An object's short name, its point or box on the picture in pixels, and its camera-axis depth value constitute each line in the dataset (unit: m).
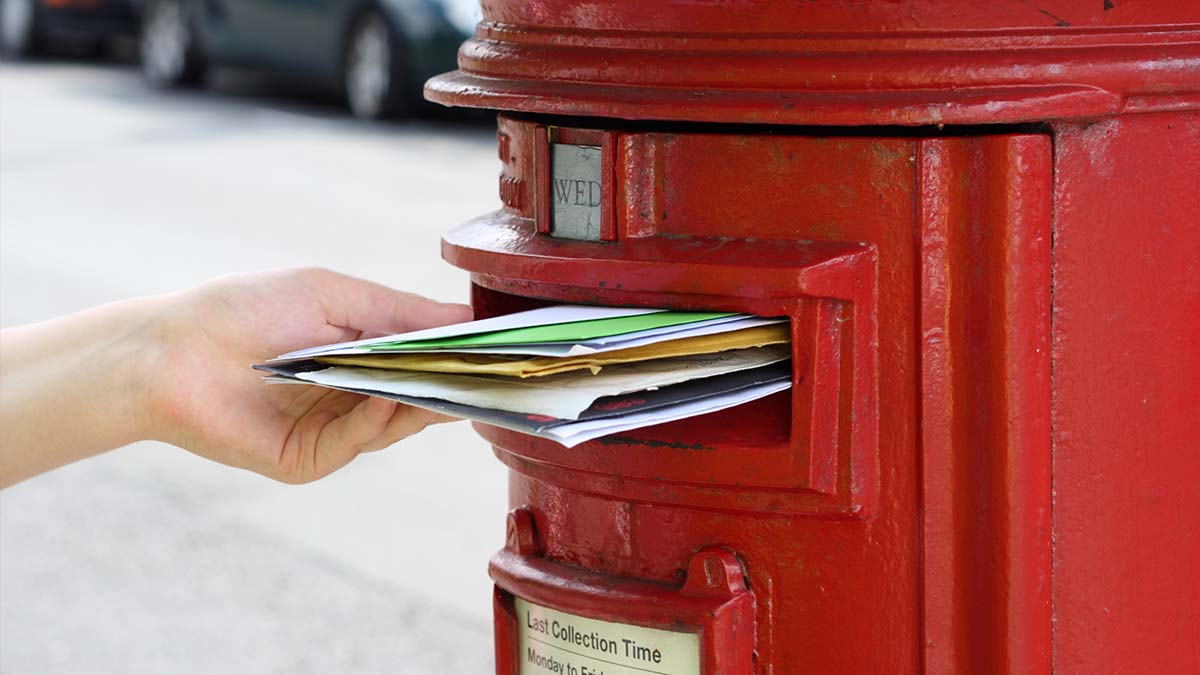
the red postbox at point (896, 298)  1.37
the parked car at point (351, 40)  9.39
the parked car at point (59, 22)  13.30
